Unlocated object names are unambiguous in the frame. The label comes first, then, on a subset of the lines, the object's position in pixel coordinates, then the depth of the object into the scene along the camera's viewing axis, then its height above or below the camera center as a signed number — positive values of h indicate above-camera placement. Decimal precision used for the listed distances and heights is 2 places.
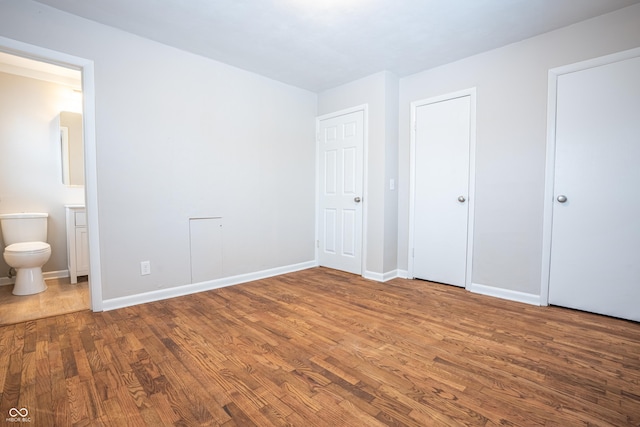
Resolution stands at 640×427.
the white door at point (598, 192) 2.30 +0.09
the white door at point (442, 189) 3.16 +0.14
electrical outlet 2.73 -0.61
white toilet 2.87 -0.46
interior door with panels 3.77 +0.15
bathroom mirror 3.60 +0.66
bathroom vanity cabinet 3.29 -0.44
